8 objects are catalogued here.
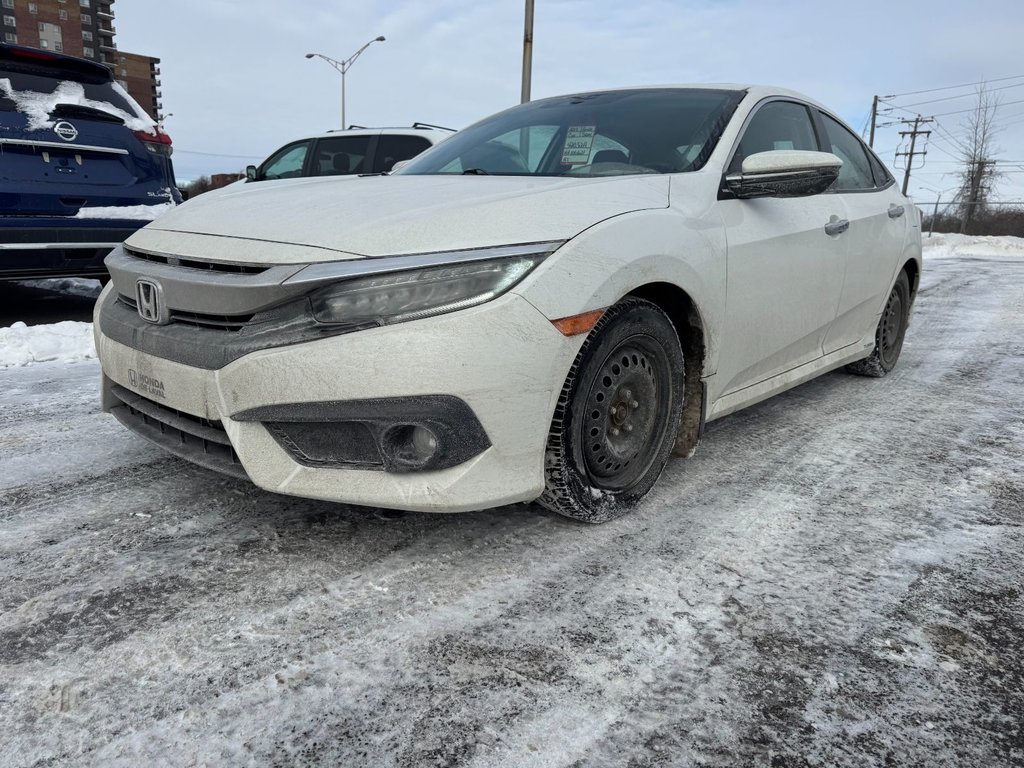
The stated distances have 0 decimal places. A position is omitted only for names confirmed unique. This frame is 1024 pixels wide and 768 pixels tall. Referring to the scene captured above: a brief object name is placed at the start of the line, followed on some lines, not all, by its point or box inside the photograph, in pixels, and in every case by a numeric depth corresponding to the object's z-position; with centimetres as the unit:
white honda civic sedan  207
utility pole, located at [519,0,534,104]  1354
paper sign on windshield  318
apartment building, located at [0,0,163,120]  7762
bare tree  3578
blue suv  468
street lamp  2917
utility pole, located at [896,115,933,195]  5191
